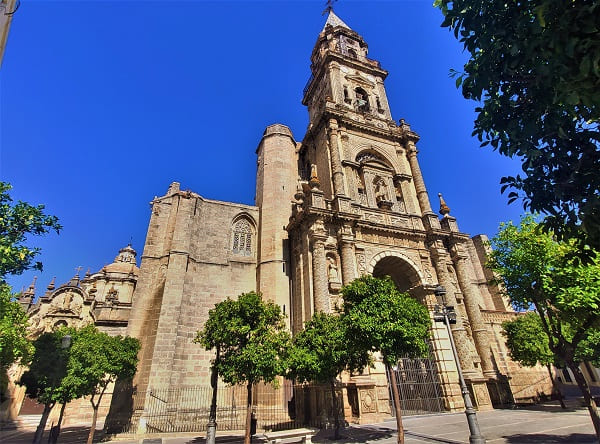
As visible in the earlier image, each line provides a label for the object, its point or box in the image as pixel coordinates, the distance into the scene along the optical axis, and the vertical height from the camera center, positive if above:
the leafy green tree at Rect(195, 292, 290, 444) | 9.82 +1.57
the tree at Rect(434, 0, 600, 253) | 4.08 +3.83
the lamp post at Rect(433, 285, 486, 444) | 7.43 -0.01
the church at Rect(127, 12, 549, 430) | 15.75 +7.33
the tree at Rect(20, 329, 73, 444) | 12.27 +1.05
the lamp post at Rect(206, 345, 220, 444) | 9.36 -0.56
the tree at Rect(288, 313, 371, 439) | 10.87 +1.05
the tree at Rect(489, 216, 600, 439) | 9.80 +3.07
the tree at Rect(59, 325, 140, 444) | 12.41 +1.40
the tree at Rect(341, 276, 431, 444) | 9.93 +1.87
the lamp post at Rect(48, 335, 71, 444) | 12.38 -1.10
